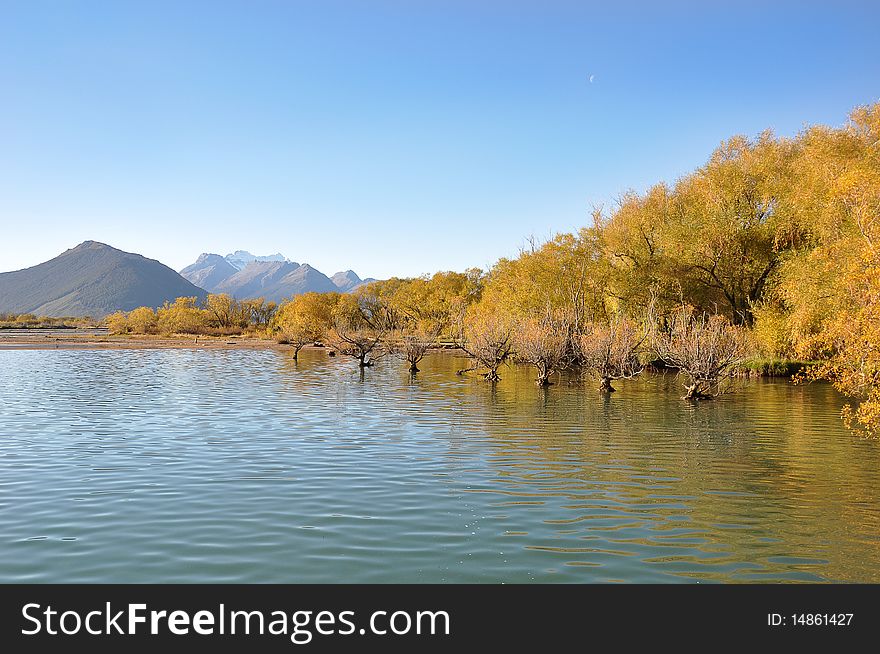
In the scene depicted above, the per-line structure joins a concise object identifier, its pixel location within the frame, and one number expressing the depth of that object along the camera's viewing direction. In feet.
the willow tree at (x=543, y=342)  138.82
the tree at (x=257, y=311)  477.36
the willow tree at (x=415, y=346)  174.70
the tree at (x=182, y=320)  419.74
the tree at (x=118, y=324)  428.15
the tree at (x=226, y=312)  457.27
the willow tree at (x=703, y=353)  108.06
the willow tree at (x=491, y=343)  147.23
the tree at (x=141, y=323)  427.74
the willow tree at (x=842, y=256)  53.21
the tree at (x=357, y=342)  189.67
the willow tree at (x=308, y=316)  339.16
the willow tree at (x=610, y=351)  128.36
